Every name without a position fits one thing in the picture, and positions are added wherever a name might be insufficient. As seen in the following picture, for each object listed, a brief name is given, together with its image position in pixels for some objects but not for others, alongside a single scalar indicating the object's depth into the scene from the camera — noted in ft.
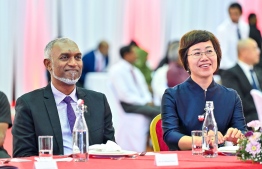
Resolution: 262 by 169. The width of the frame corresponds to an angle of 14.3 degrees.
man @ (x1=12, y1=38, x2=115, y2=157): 18.18
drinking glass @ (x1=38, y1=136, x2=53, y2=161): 14.94
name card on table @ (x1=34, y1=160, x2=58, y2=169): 13.51
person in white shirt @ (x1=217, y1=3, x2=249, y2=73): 43.87
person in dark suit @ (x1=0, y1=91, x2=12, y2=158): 21.44
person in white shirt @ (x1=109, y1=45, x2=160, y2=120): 37.98
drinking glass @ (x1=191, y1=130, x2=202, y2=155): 16.33
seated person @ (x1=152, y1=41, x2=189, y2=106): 36.86
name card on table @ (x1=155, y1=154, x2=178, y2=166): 14.36
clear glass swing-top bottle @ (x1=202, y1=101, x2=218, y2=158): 16.01
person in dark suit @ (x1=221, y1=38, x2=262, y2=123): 32.58
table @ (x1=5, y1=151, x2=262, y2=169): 14.22
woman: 18.99
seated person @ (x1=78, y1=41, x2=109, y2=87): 44.79
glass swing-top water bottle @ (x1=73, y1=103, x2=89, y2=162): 15.17
